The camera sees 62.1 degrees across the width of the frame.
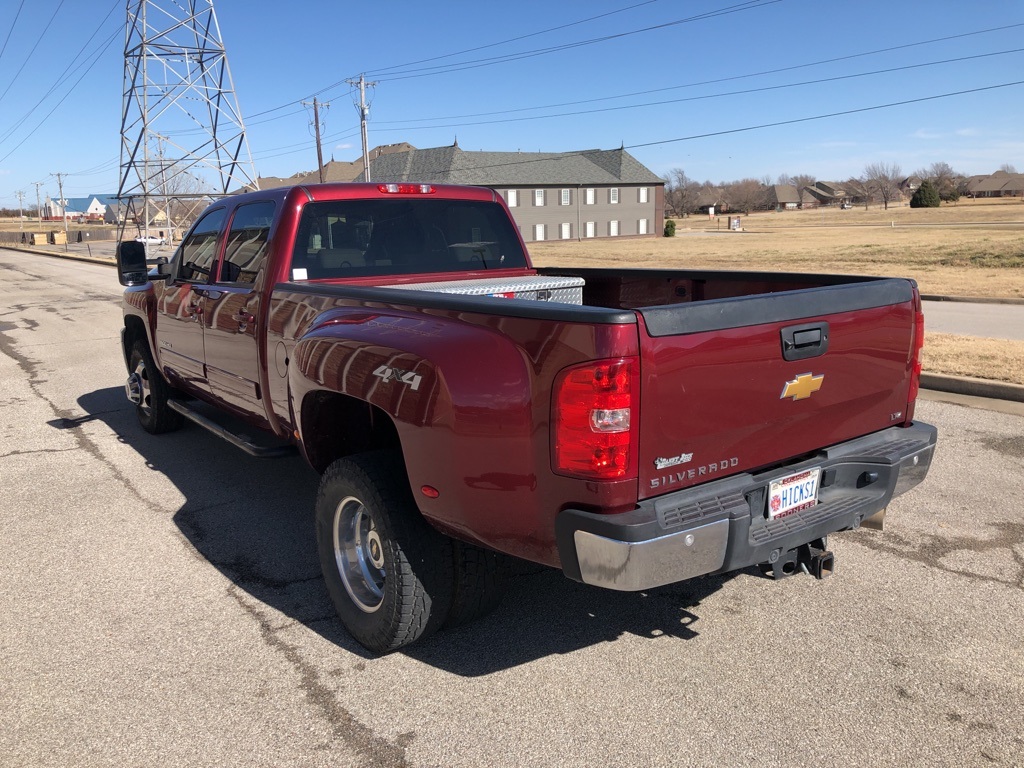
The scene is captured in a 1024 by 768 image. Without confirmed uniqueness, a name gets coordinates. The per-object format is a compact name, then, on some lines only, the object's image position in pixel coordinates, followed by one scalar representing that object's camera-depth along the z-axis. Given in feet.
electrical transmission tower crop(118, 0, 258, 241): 116.26
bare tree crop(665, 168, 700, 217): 442.09
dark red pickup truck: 9.05
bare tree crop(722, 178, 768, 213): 478.18
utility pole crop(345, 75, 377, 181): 155.80
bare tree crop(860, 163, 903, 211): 465.47
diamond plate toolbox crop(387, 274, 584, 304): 14.94
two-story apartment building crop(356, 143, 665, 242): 235.81
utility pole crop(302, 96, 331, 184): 179.72
